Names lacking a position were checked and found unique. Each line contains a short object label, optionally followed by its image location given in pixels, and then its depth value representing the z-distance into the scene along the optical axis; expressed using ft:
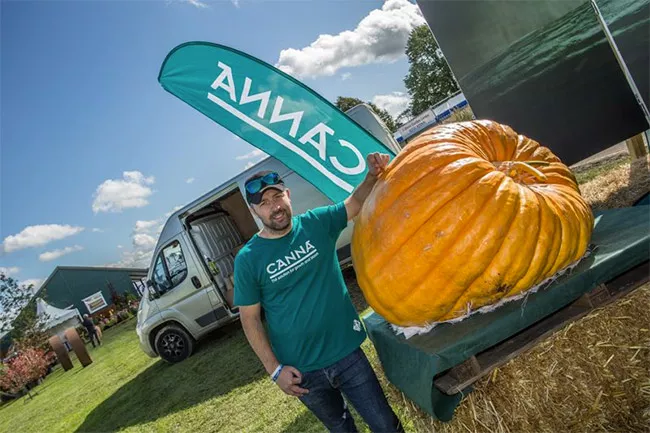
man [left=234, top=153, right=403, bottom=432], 7.06
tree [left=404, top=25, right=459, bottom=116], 146.20
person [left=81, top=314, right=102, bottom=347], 63.36
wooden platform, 5.28
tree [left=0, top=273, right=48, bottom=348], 66.44
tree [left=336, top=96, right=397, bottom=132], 148.46
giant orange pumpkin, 5.15
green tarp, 4.89
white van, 24.99
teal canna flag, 13.26
